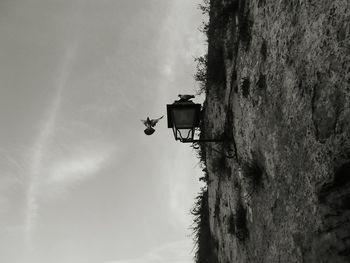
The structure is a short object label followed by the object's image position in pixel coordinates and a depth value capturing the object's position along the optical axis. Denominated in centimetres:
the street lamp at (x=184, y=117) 583
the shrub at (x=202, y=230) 1111
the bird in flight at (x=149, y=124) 630
